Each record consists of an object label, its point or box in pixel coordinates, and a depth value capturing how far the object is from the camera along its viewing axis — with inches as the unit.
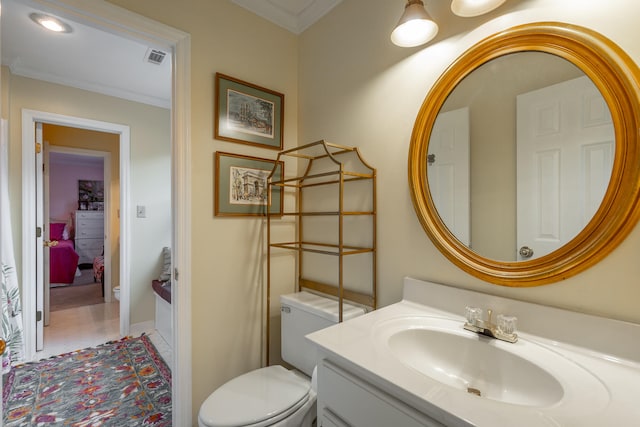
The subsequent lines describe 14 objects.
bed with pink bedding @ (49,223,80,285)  170.6
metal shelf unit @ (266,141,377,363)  55.7
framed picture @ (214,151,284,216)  61.8
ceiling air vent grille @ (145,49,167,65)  83.7
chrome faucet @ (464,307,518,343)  35.2
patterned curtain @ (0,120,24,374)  83.3
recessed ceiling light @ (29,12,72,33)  68.8
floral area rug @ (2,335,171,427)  66.4
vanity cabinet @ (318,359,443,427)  25.9
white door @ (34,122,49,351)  95.9
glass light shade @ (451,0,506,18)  37.4
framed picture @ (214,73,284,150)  61.7
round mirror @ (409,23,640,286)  31.6
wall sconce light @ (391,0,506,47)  38.1
